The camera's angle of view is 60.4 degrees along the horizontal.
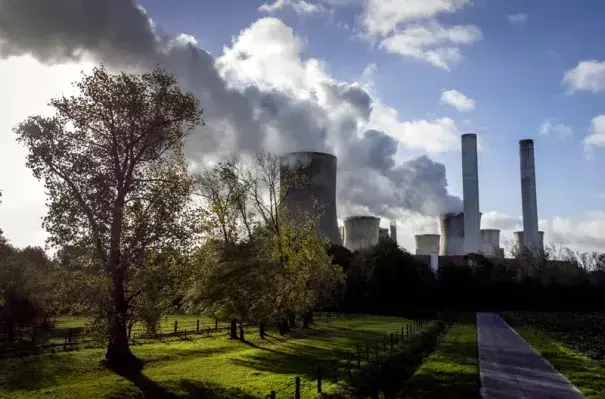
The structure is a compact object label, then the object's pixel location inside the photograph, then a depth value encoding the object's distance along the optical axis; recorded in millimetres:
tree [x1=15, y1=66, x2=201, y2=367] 19766
